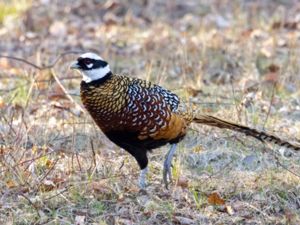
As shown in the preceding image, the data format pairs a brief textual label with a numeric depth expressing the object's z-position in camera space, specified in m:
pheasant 11.07
